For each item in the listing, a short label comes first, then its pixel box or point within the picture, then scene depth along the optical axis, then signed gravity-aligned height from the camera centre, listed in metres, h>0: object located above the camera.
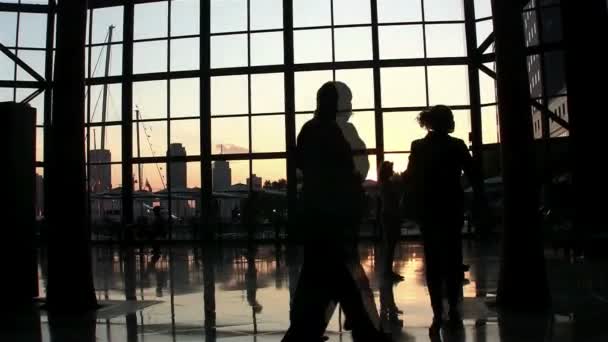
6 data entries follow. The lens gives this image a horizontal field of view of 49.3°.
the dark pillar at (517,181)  5.71 +0.25
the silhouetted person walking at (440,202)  4.75 +0.07
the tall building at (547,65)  19.12 +4.17
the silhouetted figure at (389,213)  8.48 +0.00
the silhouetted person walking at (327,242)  3.84 -0.15
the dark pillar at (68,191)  6.32 +0.32
